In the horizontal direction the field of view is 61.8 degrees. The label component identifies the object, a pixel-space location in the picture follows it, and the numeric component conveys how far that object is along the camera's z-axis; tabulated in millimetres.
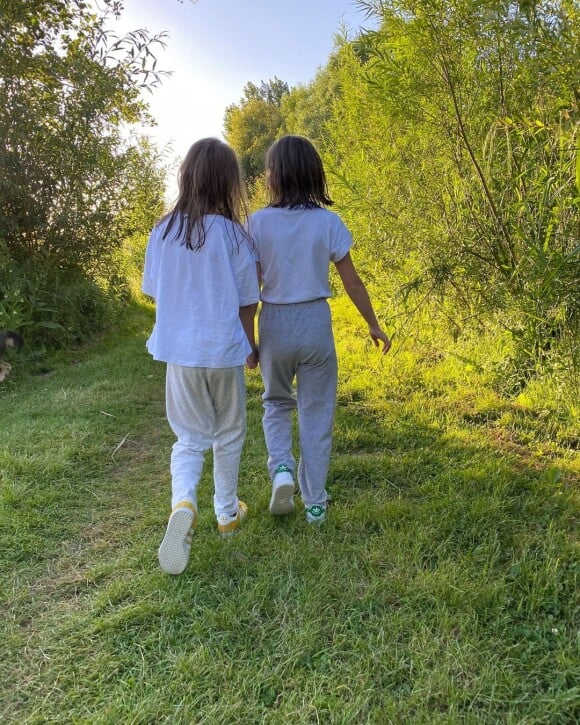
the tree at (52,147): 4730
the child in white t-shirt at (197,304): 1913
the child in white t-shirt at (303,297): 2045
